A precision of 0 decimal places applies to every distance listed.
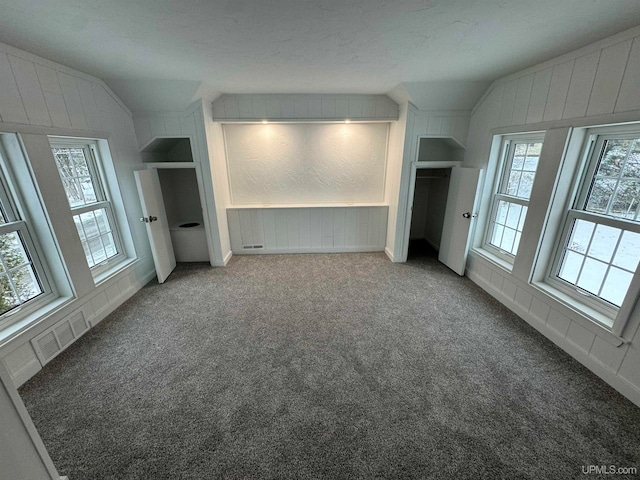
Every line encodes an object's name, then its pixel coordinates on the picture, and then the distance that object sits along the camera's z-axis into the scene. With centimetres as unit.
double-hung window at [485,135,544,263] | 258
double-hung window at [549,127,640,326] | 181
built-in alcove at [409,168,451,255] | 418
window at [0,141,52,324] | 189
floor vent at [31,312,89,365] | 198
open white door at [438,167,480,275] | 312
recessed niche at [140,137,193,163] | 345
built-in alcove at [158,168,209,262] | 382
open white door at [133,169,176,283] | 298
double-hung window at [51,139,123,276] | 243
